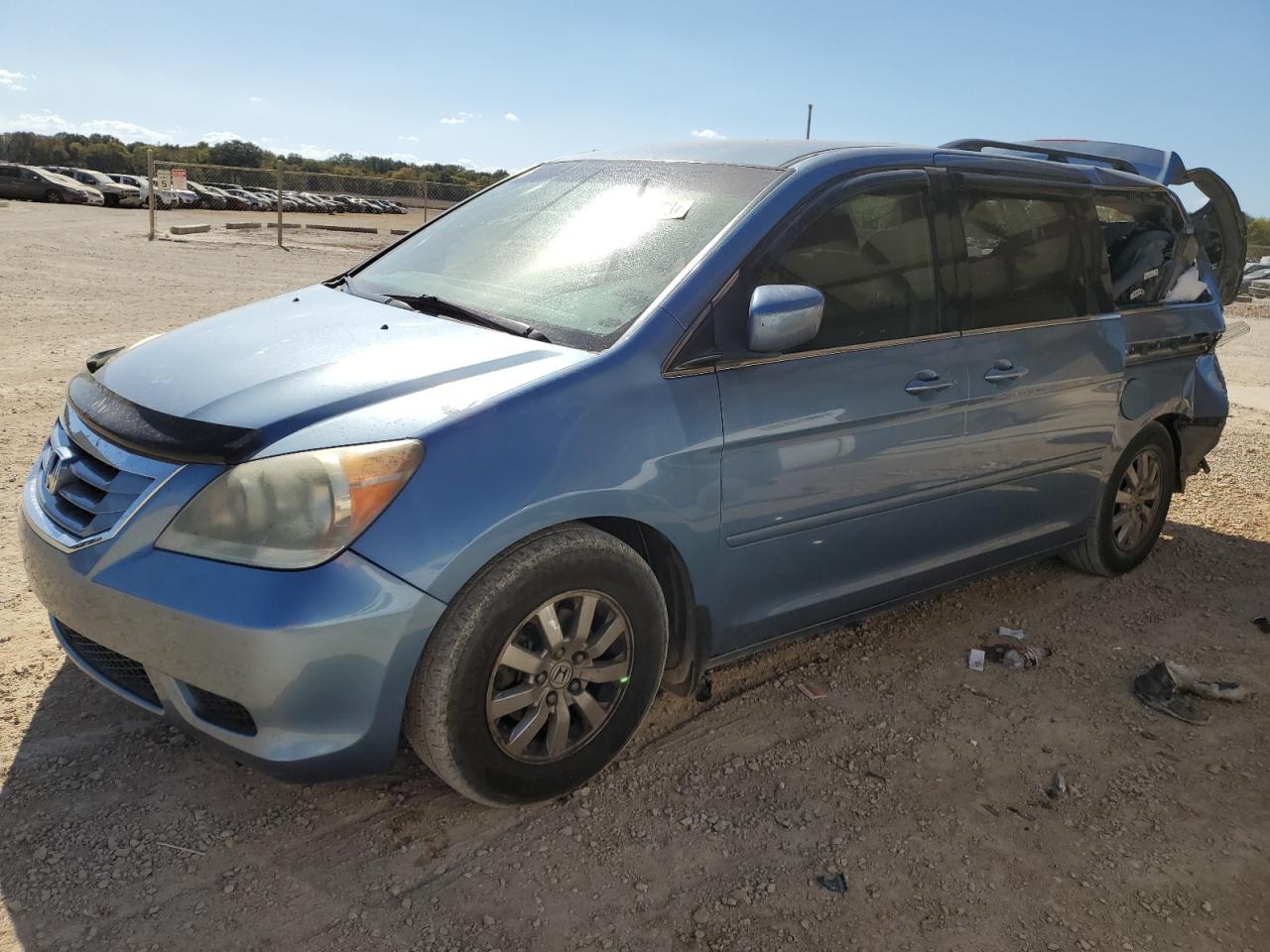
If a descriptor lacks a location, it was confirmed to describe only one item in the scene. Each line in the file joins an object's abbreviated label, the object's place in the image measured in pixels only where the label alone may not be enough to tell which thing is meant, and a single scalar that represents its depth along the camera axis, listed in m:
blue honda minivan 2.47
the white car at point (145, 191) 38.81
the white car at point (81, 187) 40.31
